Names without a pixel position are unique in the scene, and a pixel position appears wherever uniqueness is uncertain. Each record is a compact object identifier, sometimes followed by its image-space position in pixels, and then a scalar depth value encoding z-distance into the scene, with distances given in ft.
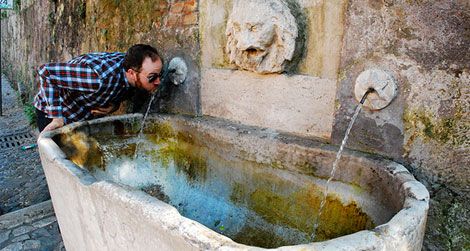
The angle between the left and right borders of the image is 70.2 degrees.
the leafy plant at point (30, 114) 17.06
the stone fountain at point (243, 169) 3.56
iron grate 14.55
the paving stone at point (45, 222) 8.08
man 7.20
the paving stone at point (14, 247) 7.19
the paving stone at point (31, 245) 7.29
